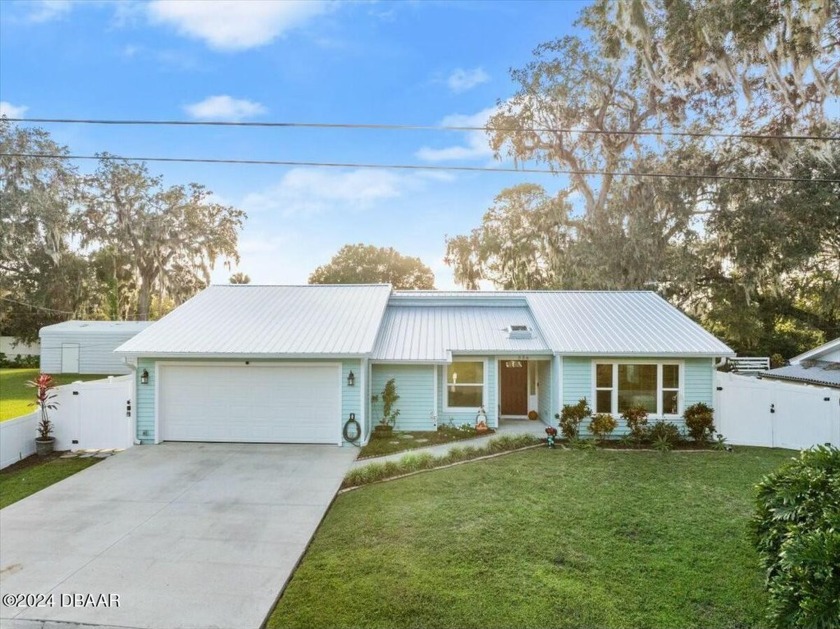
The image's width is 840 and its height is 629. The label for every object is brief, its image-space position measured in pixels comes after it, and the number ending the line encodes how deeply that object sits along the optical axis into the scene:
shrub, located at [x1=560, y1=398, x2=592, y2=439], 11.02
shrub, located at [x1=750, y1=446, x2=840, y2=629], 3.53
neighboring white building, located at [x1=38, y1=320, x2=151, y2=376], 21.83
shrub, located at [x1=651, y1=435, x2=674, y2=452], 10.44
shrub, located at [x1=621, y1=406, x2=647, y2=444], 10.94
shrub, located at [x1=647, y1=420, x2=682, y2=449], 10.81
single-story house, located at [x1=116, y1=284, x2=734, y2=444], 11.02
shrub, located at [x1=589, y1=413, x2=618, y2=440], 10.88
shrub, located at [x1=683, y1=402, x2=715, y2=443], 10.85
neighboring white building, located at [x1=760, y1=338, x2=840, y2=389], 12.33
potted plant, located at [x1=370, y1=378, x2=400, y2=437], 11.80
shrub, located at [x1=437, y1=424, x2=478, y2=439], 11.47
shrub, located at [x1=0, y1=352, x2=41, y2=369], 26.94
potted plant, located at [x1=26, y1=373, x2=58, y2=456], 9.95
